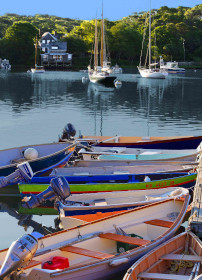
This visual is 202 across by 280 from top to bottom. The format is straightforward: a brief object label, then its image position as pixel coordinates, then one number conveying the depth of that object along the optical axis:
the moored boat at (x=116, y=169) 15.90
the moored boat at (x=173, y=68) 111.38
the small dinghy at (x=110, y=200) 12.72
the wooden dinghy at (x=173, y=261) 8.92
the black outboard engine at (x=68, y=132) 19.92
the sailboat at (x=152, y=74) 86.69
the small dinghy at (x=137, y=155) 17.22
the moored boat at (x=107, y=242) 9.12
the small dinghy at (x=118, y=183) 14.62
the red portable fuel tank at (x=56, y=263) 9.25
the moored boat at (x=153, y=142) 18.98
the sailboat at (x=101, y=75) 67.88
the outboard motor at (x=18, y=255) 8.36
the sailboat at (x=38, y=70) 109.31
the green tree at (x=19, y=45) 130.12
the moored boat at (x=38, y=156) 16.36
